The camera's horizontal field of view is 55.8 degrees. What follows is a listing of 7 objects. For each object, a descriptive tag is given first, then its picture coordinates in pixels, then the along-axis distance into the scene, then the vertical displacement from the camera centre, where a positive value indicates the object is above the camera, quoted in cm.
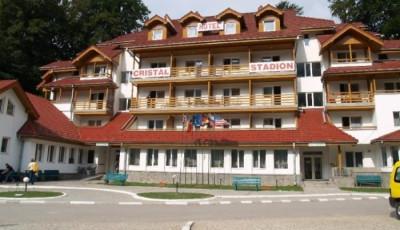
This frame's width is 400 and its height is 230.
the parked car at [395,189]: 1338 -45
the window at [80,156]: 3784 +148
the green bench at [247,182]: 2577 -56
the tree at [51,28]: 4988 +2070
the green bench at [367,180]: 2883 -31
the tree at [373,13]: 4650 +2157
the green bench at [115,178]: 2879 -49
